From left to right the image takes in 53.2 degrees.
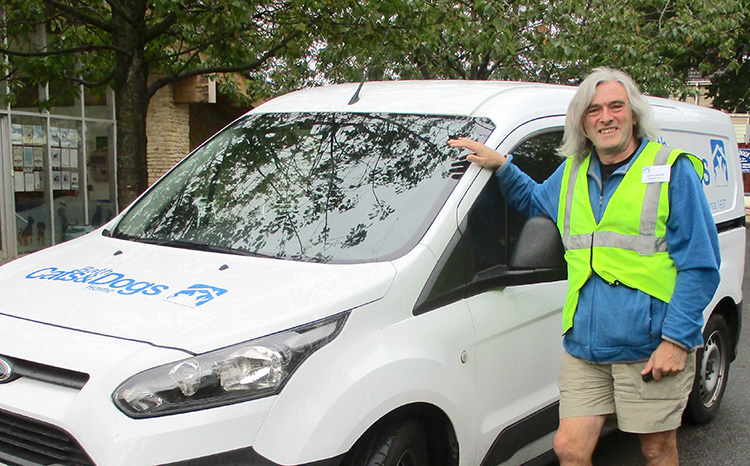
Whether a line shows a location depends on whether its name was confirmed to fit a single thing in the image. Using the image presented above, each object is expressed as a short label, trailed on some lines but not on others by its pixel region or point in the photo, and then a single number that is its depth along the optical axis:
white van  2.21
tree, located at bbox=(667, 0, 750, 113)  10.91
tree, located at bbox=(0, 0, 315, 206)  6.12
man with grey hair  2.51
